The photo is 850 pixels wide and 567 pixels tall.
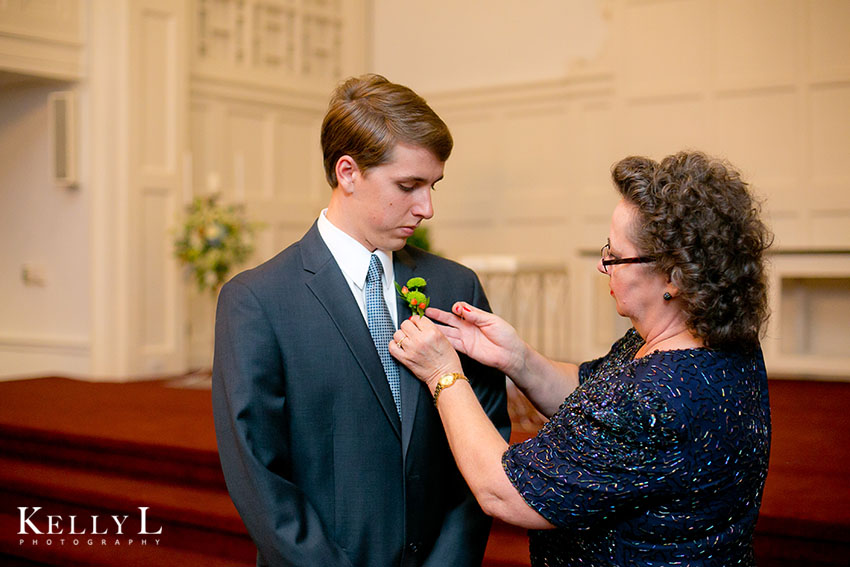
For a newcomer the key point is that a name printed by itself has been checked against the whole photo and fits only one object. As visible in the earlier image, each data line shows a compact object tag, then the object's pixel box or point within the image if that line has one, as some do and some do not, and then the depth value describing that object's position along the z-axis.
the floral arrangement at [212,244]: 5.79
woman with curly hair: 1.57
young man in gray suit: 1.73
